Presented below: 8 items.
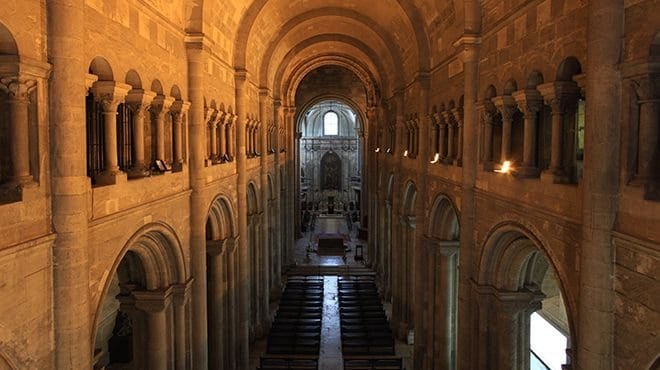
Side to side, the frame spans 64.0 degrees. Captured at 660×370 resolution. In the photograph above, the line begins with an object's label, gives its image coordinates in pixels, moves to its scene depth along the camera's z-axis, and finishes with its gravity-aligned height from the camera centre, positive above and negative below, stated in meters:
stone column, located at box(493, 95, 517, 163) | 9.80 +0.74
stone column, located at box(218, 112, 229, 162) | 16.10 +0.66
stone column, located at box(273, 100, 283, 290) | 28.27 -2.36
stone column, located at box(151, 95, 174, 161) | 10.73 +0.85
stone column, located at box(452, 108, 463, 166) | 12.94 +0.68
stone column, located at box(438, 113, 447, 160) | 14.97 +0.65
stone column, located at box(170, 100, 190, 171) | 11.89 +0.63
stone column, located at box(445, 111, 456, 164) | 14.03 +0.67
